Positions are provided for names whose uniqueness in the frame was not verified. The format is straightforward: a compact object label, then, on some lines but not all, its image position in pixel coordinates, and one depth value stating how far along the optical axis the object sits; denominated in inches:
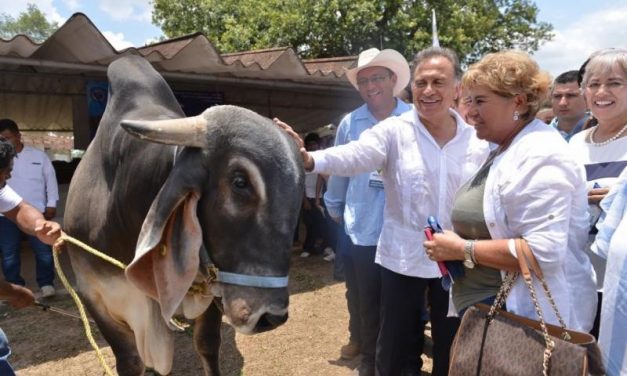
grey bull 69.9
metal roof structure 184.5
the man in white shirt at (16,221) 83.0
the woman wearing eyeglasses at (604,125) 79.3
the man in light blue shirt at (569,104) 128.8
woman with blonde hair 63.0
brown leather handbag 57.9
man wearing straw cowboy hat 119.5
